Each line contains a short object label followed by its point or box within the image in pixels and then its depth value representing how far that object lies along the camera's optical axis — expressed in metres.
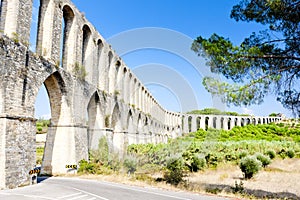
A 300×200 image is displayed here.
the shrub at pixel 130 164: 13.57
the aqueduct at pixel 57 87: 8.75
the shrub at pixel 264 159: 16.86
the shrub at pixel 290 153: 21.91
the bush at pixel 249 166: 13.09
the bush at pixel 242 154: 18.99
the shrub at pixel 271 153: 21.31
